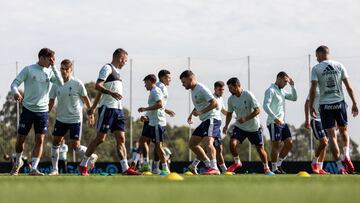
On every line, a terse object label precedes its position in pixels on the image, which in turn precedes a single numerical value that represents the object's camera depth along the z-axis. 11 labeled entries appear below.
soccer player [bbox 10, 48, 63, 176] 11.96
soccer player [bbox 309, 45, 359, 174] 11.38
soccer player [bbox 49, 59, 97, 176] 13.10
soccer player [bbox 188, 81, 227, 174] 16.42
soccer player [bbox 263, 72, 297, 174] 15.66
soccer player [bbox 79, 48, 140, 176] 11.97
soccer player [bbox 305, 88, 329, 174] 14.21
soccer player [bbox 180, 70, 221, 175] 13.18
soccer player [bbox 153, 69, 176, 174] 15.88
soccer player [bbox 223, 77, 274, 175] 14.82
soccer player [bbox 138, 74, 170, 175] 14.39
